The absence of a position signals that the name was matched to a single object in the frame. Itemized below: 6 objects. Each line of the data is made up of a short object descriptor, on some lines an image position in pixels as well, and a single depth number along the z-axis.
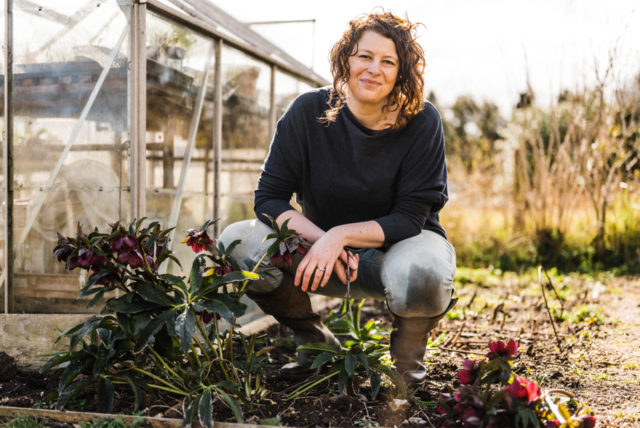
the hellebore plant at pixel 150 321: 1.60
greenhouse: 2.49
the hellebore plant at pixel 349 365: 1.77
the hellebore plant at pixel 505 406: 1.40
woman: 1.94
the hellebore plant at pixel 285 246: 1.67
